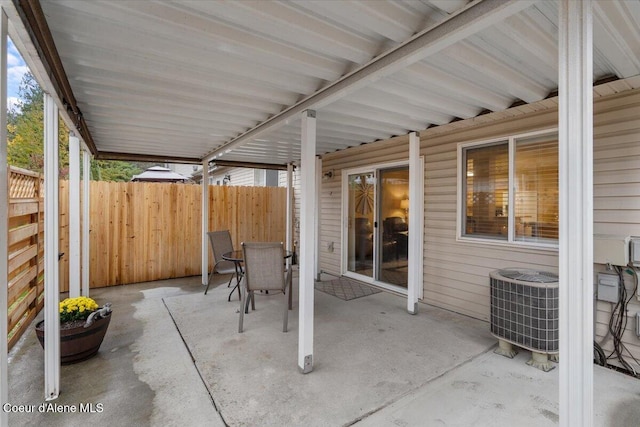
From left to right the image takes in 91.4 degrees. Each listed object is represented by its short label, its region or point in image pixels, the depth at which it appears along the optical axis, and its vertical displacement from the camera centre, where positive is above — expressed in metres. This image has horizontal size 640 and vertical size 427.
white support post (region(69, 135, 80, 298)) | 3.57 -0.10
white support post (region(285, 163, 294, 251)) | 7.10 +0.06
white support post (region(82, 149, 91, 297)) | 4.62 -0.23
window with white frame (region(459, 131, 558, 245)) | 3.44 +0.25
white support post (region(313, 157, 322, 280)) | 6.43 +0.09
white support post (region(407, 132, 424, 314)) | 4.19 -0.09
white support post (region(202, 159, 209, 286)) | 5.76 -0.16
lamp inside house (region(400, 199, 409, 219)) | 5.09 +0.08
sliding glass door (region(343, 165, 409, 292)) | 5.19 -0.28
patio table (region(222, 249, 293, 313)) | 4.32 -0.72
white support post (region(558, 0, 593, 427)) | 1.21 +0.00
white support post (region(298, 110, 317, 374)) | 2.78 -0.25
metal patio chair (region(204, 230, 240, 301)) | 5.05 -0.67
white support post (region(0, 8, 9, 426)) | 1.30 -0.09
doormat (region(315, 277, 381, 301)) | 5.11 -1.39
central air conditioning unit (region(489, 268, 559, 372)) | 2.78 -0.96
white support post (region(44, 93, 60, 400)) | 2.28 -0.33
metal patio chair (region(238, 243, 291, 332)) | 3.72 -0.70
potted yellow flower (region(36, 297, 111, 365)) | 2.82 -1.09
